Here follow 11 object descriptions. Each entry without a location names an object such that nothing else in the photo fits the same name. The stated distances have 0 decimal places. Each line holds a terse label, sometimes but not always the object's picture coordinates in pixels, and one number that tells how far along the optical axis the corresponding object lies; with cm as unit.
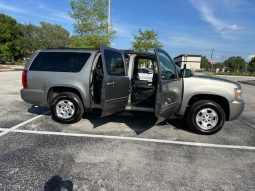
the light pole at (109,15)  1323
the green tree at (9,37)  3874
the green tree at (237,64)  7328
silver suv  378
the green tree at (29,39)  4244
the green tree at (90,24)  1272
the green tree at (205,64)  8466
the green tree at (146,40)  1794
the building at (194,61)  6729
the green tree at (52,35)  4284
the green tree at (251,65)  6319
